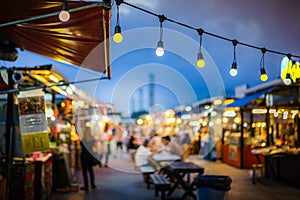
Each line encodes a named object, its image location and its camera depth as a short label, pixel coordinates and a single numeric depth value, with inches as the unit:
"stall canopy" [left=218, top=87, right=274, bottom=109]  553.8
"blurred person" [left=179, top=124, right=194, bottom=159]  678.5
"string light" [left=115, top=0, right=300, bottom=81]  266.3
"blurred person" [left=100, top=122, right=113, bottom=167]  630.5
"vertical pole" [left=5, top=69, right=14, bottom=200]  250.4
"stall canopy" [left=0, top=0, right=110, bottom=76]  158.2
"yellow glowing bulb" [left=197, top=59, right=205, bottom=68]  231.6
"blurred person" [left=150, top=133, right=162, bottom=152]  602.3
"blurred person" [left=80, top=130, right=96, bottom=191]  377.9
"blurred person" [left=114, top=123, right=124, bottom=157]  855.3
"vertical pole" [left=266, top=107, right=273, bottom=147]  531.2
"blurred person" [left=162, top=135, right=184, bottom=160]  508.4
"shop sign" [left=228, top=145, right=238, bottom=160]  594.9
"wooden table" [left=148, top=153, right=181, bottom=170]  407.2
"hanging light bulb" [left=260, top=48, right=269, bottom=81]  289.7
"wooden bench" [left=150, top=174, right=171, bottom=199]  318.0
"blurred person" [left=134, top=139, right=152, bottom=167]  533.0
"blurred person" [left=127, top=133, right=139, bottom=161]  704.7
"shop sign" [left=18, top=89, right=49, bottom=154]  223.8
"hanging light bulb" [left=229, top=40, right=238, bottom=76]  266.5
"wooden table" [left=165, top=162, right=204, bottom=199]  322.3
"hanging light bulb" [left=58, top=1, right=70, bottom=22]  123.5
